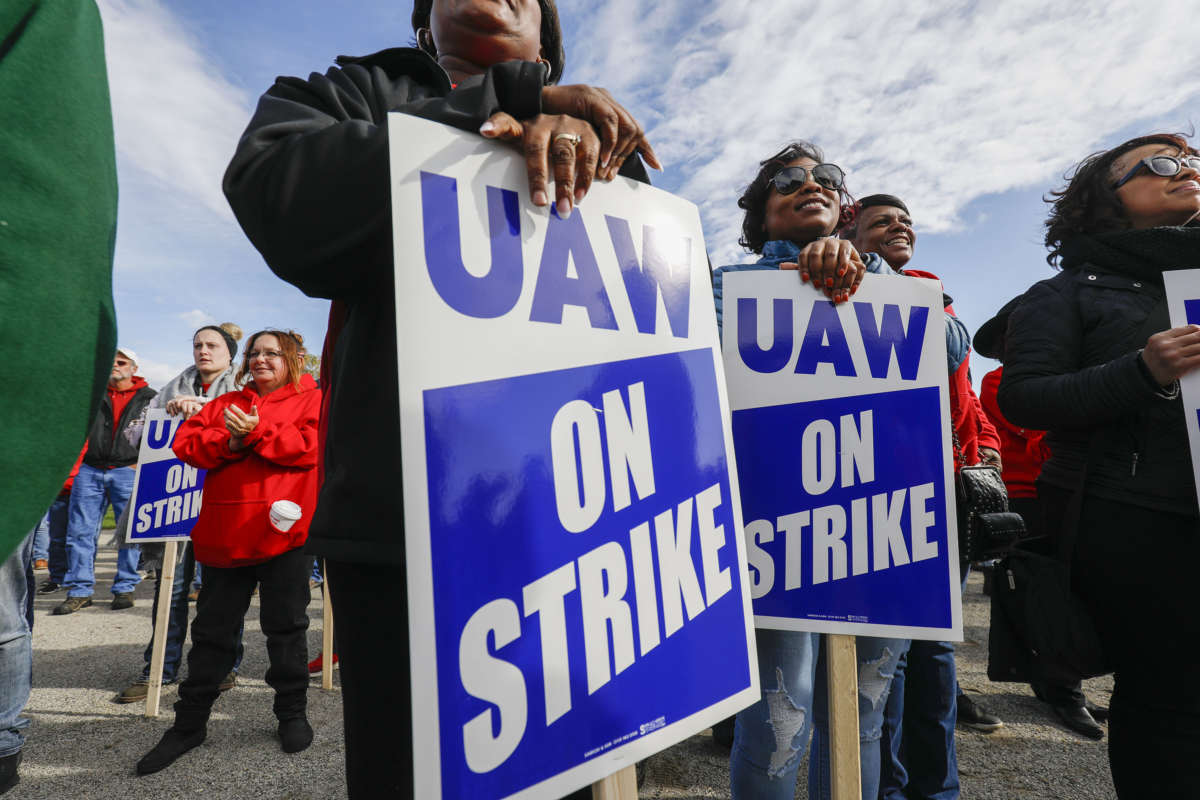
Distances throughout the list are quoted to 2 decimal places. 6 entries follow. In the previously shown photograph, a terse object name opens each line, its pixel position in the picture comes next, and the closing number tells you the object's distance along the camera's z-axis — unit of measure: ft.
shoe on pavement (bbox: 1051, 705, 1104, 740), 9.60
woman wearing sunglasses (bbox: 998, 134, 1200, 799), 4.55
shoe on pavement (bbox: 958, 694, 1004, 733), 9.80
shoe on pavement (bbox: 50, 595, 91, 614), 18.19
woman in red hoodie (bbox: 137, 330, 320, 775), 8.98
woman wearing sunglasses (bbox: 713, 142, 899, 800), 4.85
